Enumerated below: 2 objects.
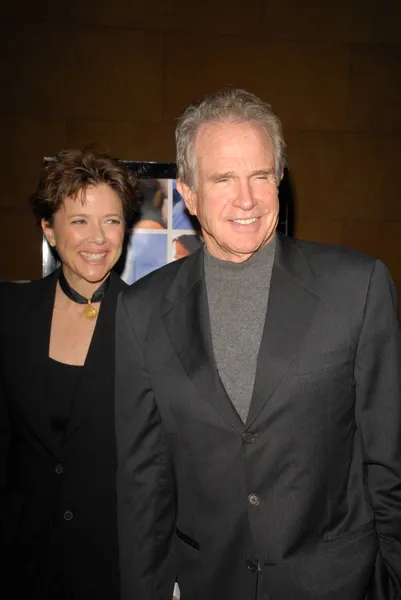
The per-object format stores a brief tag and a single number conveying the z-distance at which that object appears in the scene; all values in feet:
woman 6.06
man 4.22
